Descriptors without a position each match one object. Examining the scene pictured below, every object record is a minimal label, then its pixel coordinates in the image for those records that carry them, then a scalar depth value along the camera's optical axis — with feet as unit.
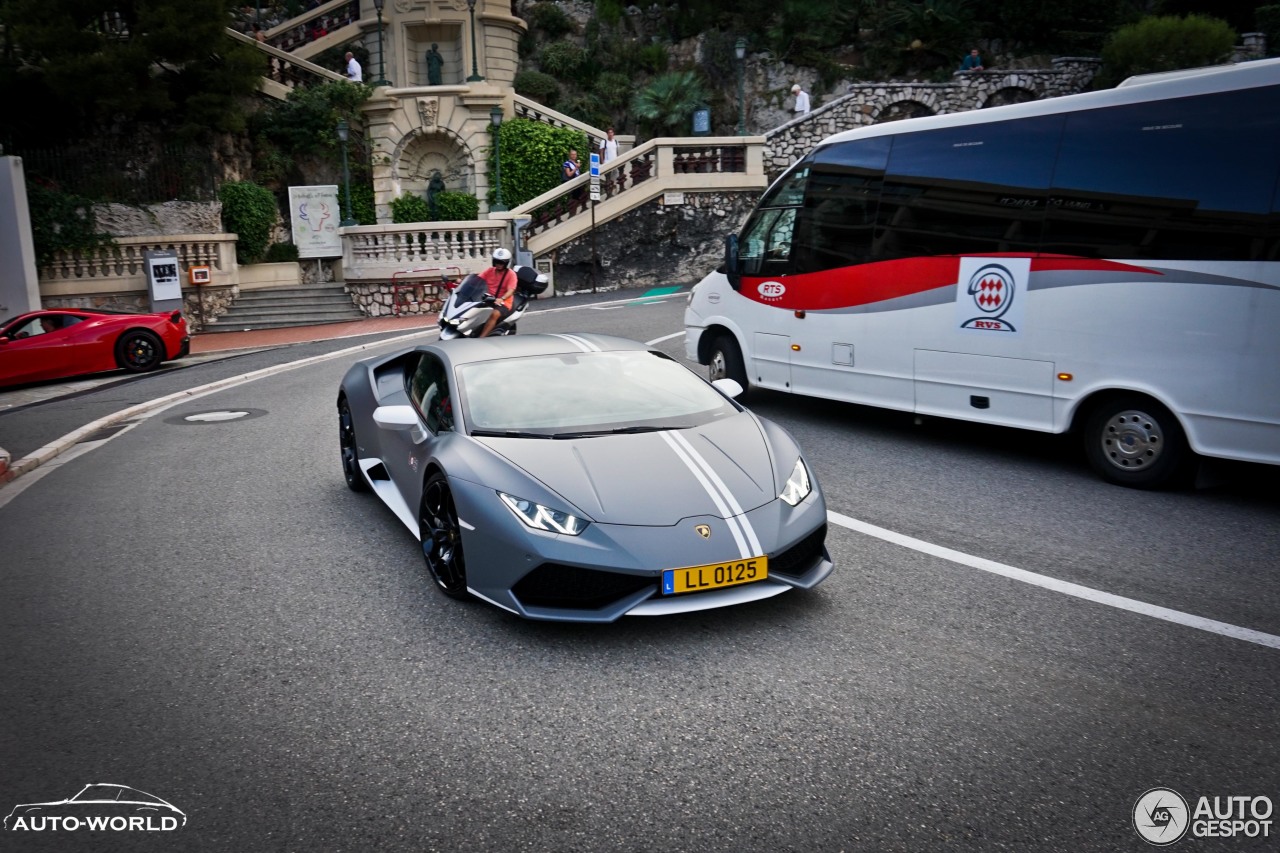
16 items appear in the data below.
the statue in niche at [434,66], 123.44
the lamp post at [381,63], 111.24
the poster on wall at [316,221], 91.81
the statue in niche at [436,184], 118.01
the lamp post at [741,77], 98.73
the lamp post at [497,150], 91.81
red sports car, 53.11
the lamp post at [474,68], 111.04
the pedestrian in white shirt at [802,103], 107.76
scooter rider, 40.86
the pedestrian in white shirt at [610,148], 102.32
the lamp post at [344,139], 88.25
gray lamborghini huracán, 15.80
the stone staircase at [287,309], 82.05
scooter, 40.57
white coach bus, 23.06
